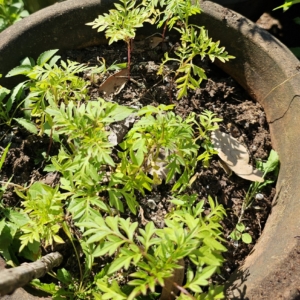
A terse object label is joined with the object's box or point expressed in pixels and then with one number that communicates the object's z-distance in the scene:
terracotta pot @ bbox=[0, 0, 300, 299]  0.82
